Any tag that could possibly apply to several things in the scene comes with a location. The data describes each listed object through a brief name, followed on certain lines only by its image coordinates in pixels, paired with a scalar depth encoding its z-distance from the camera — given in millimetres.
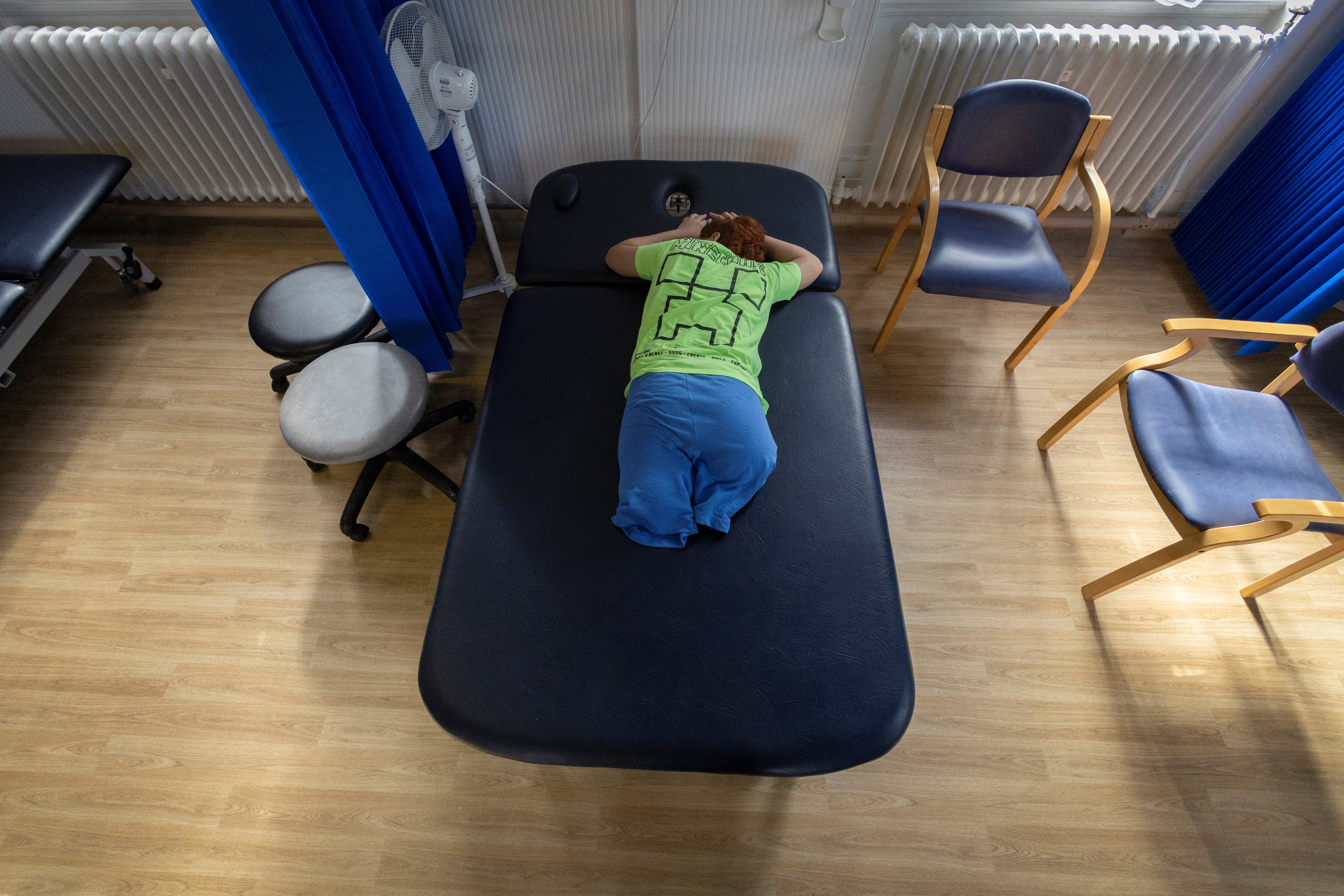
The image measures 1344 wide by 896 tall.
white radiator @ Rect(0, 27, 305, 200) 1970
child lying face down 1323
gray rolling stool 1530
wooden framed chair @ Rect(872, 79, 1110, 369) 1776
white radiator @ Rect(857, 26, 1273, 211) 1881
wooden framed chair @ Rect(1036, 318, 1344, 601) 1342
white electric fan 1532
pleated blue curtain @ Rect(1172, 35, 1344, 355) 1916
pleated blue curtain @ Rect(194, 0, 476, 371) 1192
